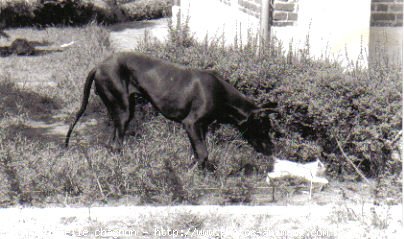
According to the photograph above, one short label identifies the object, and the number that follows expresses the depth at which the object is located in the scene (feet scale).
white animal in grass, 19.77
